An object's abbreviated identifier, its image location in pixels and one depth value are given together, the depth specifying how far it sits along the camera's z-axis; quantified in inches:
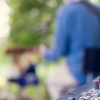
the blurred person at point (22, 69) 216.5
